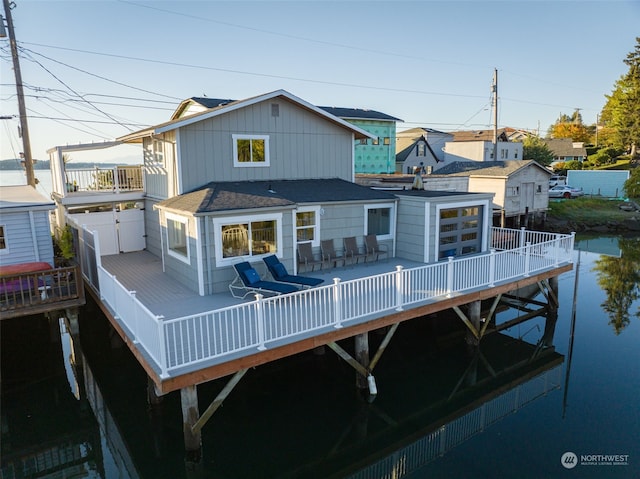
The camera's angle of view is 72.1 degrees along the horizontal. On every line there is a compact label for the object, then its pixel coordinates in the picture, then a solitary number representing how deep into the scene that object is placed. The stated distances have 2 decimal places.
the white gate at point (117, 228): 15.77
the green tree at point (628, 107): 48.97
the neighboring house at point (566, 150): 58.35
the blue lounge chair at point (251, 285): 10.17
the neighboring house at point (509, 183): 28.09
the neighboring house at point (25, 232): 12.01
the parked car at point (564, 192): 40.56
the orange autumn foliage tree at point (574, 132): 72.88
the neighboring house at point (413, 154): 42.41
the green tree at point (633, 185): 37.88
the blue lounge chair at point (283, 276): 10.67
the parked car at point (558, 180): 45.04
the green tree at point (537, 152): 51.69
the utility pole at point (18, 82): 15.76
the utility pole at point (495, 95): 28.78
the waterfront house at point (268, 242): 8.26
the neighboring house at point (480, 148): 45.03
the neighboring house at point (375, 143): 32.47
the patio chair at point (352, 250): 13.33
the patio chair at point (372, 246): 13.73
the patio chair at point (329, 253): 12.83
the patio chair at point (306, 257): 12.37
